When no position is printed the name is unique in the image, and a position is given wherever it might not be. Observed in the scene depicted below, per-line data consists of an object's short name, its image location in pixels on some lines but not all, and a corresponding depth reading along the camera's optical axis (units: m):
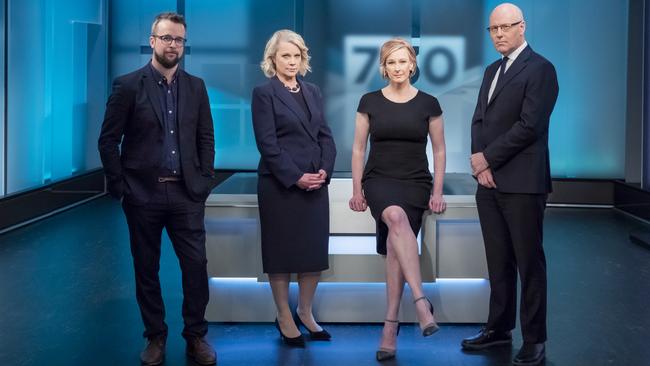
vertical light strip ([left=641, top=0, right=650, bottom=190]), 8.48
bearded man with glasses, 3.87
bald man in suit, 3.99
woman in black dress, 4.15
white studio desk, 4.81
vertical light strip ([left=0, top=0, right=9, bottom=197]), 7.78
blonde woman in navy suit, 4.30
